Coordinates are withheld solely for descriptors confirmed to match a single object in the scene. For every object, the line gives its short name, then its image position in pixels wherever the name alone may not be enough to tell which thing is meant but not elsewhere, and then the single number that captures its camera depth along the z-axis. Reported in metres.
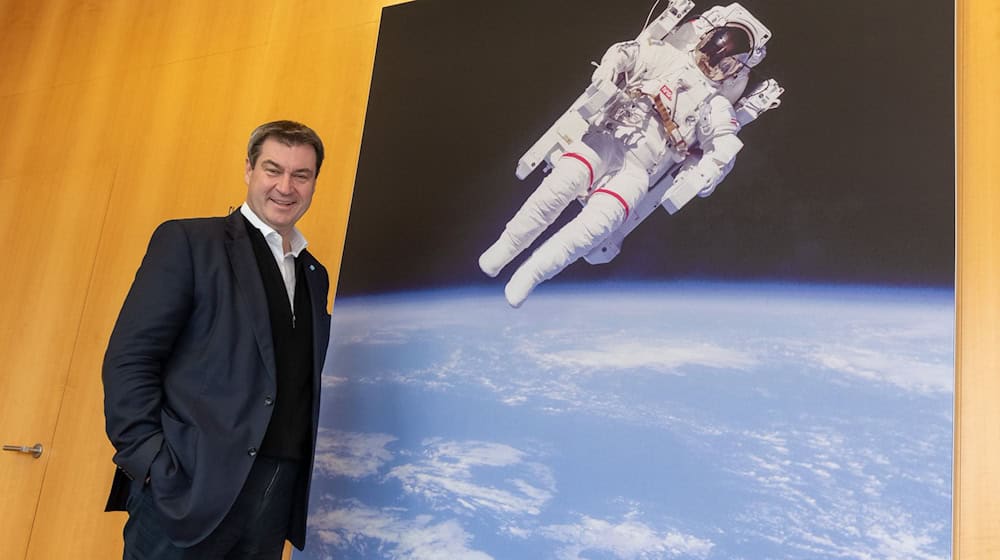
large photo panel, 1.87
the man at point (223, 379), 1.67
